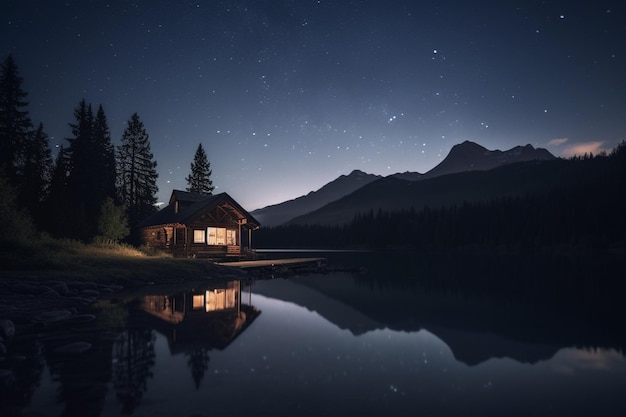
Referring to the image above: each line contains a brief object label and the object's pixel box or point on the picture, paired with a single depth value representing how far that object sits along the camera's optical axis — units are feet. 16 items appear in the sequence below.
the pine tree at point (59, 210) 116.06
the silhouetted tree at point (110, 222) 121.49
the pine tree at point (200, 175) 213.25
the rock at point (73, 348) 30.86
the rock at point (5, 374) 24.78
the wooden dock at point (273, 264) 114.21
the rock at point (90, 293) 59.08
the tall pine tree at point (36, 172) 119.85
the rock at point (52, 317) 41.19
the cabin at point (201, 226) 126.41
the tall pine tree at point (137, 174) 185.06
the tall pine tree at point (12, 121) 127.13
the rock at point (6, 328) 35.01
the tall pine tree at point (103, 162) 153.99
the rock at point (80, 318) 42.64
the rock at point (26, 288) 53.03
